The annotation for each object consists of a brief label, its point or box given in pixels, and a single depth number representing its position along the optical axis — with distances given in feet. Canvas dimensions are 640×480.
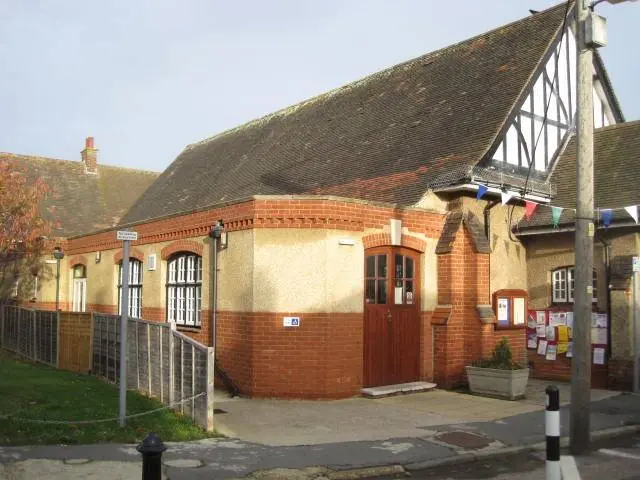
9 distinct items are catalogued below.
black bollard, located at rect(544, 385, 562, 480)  19.07
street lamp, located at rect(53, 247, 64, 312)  76.89
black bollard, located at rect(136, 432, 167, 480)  13.34
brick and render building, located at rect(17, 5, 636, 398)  40.22
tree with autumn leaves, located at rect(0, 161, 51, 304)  68.74
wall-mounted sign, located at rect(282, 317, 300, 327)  39.75
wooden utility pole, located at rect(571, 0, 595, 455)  28.78
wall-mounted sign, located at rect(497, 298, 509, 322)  46.88
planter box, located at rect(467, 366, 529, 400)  40.73
